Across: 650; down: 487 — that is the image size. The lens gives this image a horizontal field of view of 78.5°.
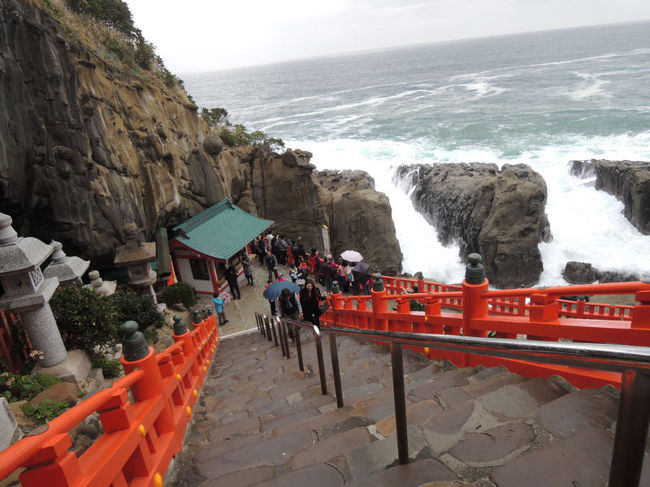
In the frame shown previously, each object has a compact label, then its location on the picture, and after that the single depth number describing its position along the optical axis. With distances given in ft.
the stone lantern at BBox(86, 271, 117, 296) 31.17
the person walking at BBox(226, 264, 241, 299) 47.39
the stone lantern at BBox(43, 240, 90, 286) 27.71
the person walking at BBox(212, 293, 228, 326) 42.61
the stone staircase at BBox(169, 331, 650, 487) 7.08
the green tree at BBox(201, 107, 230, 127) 81.56
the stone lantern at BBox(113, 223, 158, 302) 36.19
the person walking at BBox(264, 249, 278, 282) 53.01
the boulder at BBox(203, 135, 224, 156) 60.85
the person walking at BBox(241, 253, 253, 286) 52.11
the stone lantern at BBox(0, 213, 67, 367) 19.47
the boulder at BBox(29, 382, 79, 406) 18.42
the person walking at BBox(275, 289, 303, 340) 27.50
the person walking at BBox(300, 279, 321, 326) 26.61
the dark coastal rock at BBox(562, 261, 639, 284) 68.33
